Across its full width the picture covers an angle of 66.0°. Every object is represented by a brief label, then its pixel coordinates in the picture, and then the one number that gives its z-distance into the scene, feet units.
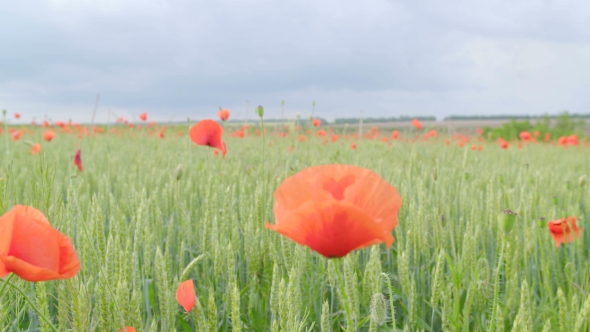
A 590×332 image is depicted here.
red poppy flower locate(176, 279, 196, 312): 2.60
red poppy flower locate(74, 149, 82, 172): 6.05
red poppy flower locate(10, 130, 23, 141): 14.15
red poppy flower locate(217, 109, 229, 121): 7.35
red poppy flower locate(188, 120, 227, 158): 5.24
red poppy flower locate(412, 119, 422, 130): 13.22
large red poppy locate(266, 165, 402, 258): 1.60
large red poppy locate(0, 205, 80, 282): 1.79
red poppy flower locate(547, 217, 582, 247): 4.33
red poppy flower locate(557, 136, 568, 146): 17.94
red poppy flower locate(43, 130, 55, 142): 11.62
